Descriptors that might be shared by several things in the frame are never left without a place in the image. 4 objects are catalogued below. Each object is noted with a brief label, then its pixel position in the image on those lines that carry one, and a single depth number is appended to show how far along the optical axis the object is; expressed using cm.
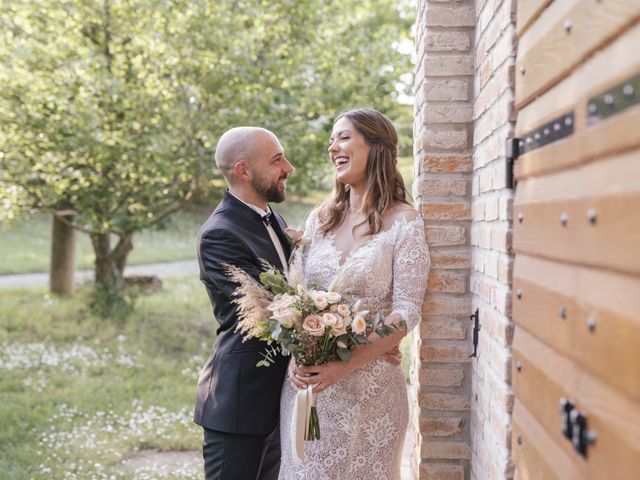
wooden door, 121
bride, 293
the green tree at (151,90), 898
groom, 321
